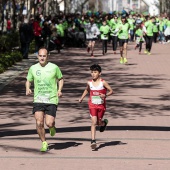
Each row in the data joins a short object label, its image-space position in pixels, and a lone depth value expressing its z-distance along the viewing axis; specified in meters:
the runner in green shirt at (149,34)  38.66
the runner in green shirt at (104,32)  37.79
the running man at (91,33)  36.53
